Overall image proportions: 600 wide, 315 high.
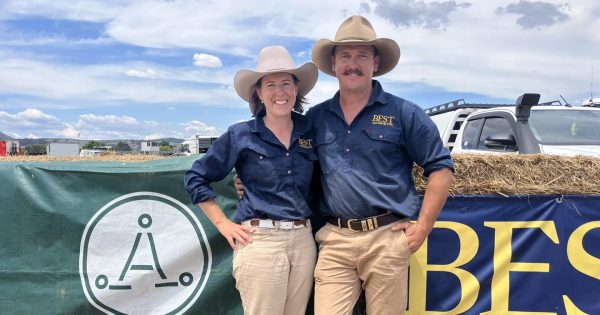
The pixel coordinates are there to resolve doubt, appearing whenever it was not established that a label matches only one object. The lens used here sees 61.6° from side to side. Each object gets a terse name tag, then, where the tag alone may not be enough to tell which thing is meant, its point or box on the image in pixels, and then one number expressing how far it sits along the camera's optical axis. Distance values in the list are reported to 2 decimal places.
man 2.89
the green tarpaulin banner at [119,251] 3.74
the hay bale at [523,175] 3.72
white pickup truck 5.45
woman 2.85
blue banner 3.68
